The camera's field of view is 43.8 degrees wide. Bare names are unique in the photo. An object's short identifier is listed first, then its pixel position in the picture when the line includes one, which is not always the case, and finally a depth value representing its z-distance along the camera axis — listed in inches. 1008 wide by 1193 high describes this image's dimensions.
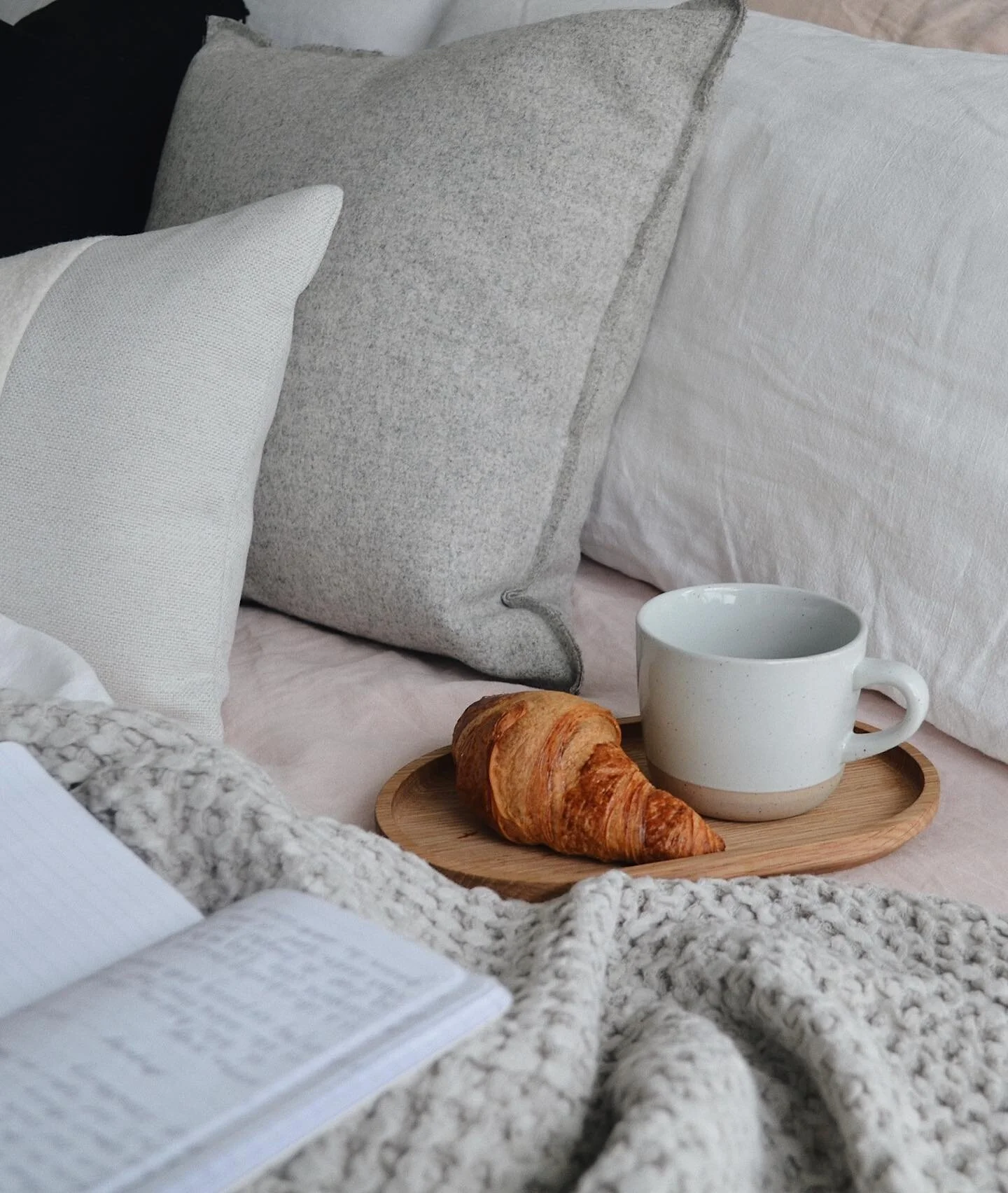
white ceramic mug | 25.8
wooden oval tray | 24.8
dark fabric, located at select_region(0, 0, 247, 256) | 42.5
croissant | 25.2
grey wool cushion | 34.0
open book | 12.2
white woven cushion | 29.5
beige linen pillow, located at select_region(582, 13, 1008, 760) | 30.2
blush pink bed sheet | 26.2
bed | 25.6
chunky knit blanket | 14.8
